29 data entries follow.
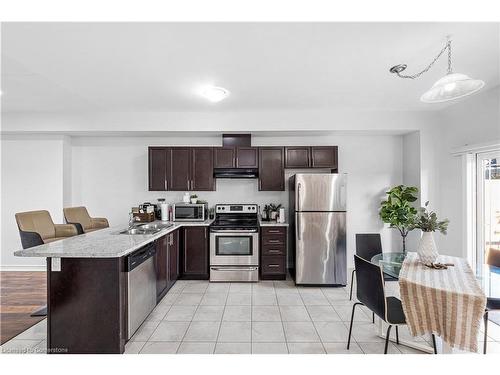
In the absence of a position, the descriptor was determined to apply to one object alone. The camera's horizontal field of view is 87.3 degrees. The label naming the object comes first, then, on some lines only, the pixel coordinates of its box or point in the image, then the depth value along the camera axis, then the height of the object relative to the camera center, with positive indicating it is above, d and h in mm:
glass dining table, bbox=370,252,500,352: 2004 -721
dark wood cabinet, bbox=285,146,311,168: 4285 +513
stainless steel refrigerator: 3783 -544
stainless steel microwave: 4277 -388
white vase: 2215 -524
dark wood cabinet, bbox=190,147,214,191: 4336 +319
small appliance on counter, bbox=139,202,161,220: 4310 -340
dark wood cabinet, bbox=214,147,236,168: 4320 +516
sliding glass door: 3287 -191
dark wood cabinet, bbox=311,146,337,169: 4281 +512
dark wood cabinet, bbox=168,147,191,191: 4340 +335
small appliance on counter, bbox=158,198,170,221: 4320 -386
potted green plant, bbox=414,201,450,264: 2217 -422
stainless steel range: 3928 -975
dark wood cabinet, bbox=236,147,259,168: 4309 +514
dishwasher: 2303 -941
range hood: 4387 +272
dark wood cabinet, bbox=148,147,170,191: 4332 +335
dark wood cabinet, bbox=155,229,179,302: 3100 -968
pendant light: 1830 +721
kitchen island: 2113 -927
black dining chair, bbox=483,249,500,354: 2125 -722
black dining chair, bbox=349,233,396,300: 3207 -706
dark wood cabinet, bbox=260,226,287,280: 3984 -953
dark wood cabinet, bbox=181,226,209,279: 3990 -972
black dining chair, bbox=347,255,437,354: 1965 -855
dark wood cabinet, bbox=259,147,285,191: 4301 +350
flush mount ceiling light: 2961 +1090
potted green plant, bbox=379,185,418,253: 3865 -277
